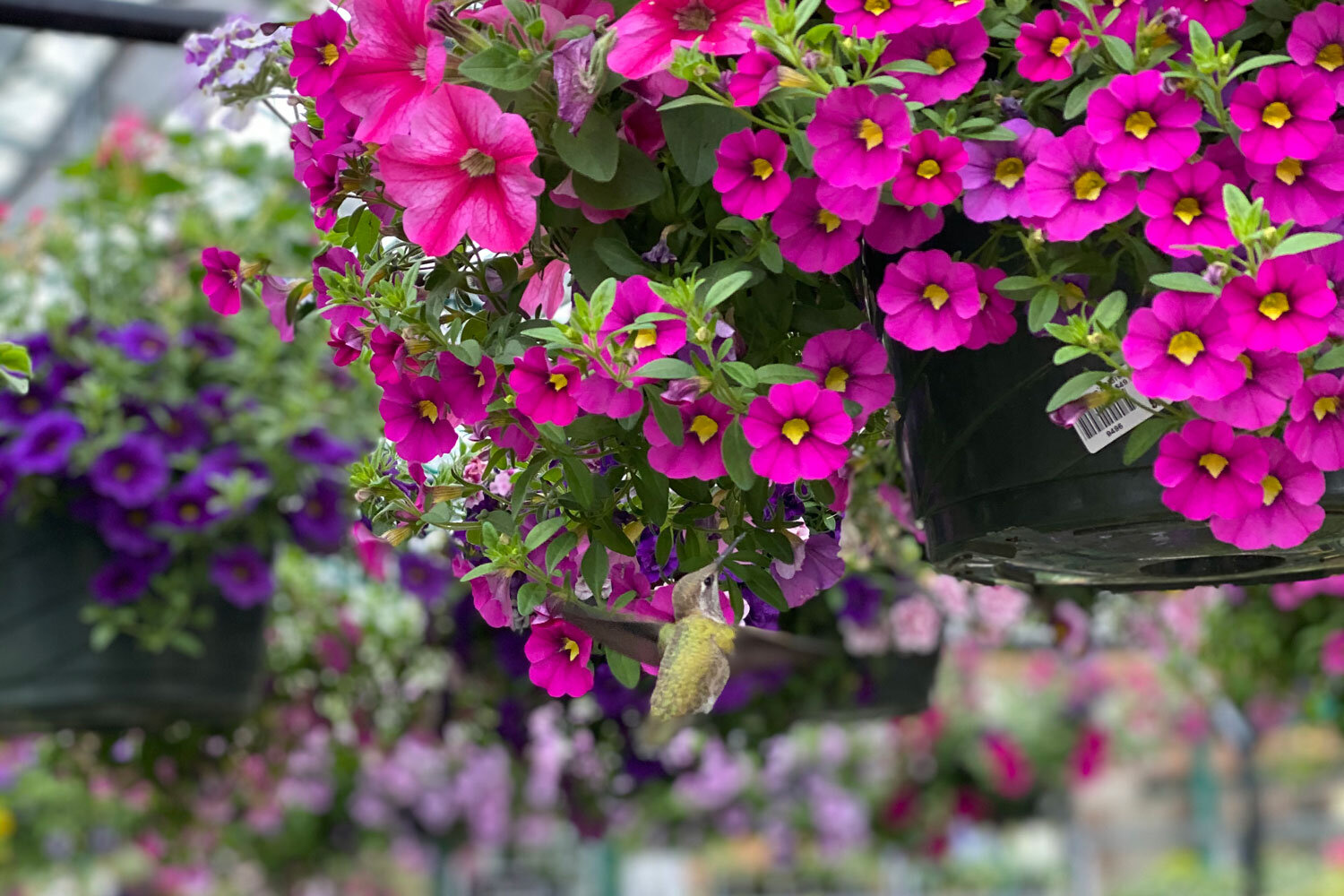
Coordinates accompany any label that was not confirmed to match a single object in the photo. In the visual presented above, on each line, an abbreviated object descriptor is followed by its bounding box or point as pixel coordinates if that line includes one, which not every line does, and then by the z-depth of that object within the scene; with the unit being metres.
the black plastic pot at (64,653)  1.33
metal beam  0.94
